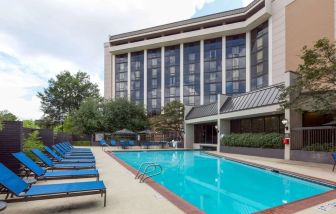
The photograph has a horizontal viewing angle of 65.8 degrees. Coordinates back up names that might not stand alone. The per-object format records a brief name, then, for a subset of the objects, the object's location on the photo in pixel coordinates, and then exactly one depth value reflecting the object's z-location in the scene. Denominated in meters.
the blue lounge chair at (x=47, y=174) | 6.87
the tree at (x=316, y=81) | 12.06
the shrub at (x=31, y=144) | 10.25
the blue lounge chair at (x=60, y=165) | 8.70
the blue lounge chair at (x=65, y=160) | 10.43
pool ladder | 8.29
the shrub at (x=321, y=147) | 13.91
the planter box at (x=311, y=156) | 13.77
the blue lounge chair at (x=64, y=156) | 12.34
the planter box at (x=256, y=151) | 17.25
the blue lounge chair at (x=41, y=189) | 4.90
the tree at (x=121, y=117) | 35.47
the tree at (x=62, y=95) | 52.78
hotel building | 23.50
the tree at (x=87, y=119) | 34.33
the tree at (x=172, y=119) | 33.12
